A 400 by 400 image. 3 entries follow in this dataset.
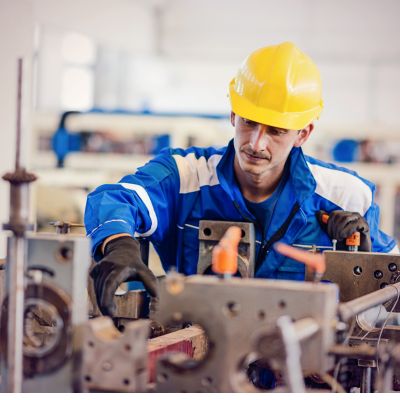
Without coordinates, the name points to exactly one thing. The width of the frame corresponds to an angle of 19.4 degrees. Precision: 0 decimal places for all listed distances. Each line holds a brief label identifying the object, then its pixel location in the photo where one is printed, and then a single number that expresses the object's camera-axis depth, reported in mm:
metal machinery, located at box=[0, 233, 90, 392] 2032
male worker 2887
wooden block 2210
